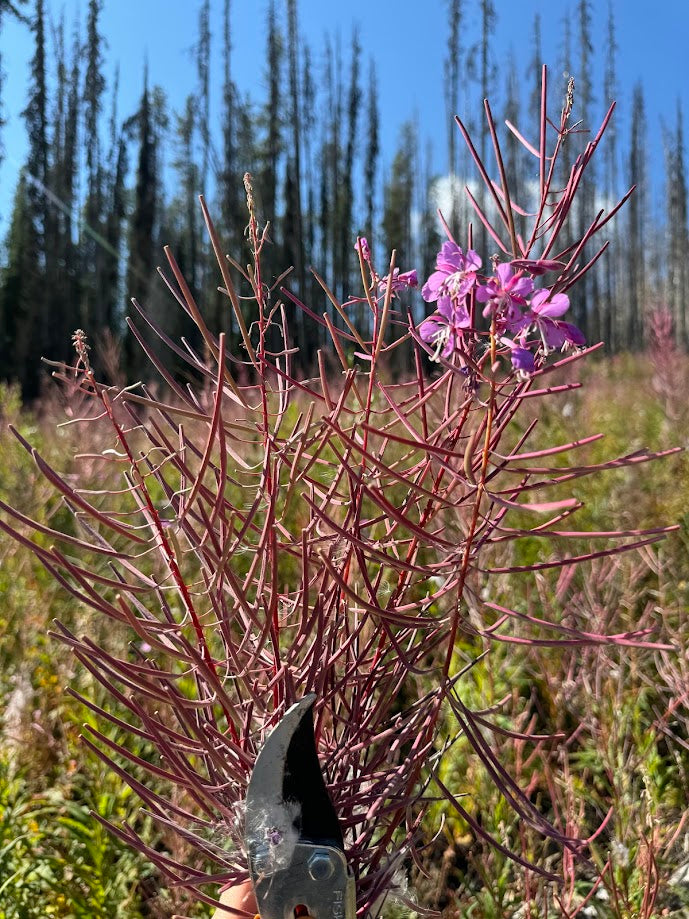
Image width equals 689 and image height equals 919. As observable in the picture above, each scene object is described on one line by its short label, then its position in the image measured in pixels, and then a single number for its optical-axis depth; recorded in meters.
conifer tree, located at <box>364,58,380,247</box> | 23.58
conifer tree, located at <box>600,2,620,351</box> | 22.61
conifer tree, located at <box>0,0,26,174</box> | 14.30
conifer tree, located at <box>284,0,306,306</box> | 19.41
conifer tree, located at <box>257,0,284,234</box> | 19.48
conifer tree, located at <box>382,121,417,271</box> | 26.66
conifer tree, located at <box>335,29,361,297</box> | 22.44
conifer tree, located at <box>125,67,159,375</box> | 19.05
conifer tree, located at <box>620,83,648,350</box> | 25.94
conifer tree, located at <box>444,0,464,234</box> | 19.95
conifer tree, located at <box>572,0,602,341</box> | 21.09
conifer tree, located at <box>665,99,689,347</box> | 25.04
